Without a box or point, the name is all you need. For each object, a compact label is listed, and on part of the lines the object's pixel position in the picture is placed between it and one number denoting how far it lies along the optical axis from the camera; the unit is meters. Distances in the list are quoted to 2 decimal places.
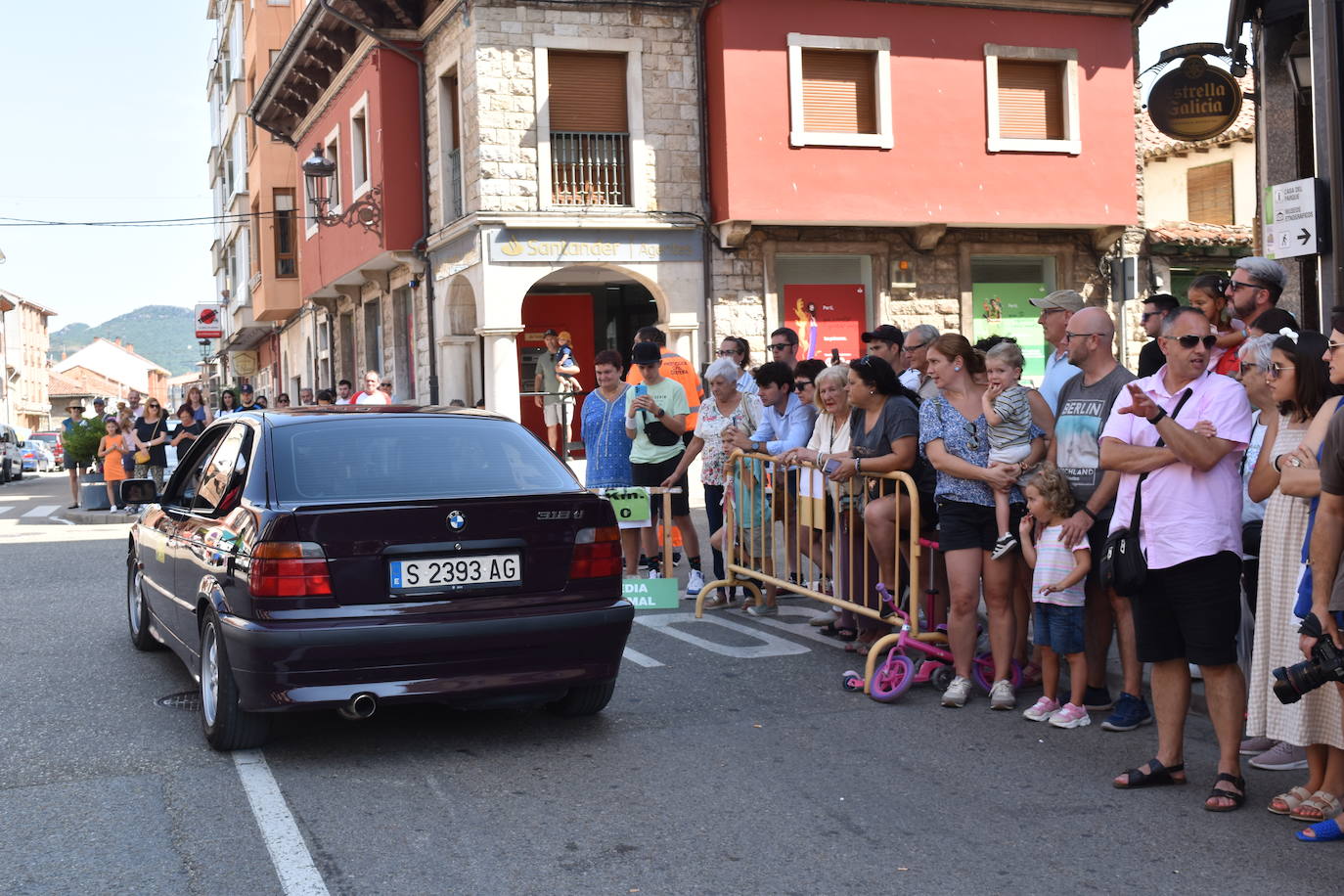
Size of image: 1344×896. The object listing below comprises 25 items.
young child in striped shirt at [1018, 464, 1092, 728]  6.14
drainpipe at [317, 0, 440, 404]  21.62
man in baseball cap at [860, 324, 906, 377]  9.38
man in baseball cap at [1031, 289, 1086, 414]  7.27
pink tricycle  6.75
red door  23.77
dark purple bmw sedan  5.40
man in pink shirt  4.99
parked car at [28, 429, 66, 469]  67.12
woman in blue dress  10.36
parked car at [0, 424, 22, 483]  45.47
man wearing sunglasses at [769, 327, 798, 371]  10.47
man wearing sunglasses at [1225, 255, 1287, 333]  6.68
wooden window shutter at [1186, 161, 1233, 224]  24.72
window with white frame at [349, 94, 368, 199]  24.28
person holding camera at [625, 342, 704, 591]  10.12
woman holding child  6.56
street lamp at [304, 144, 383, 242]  22.69
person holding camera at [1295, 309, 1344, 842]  4.20
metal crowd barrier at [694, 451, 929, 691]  7.20
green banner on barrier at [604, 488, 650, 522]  9.63
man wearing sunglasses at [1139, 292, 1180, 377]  7.54
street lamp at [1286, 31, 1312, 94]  10.34
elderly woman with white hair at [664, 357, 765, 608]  9.74
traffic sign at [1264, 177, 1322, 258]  8.41
